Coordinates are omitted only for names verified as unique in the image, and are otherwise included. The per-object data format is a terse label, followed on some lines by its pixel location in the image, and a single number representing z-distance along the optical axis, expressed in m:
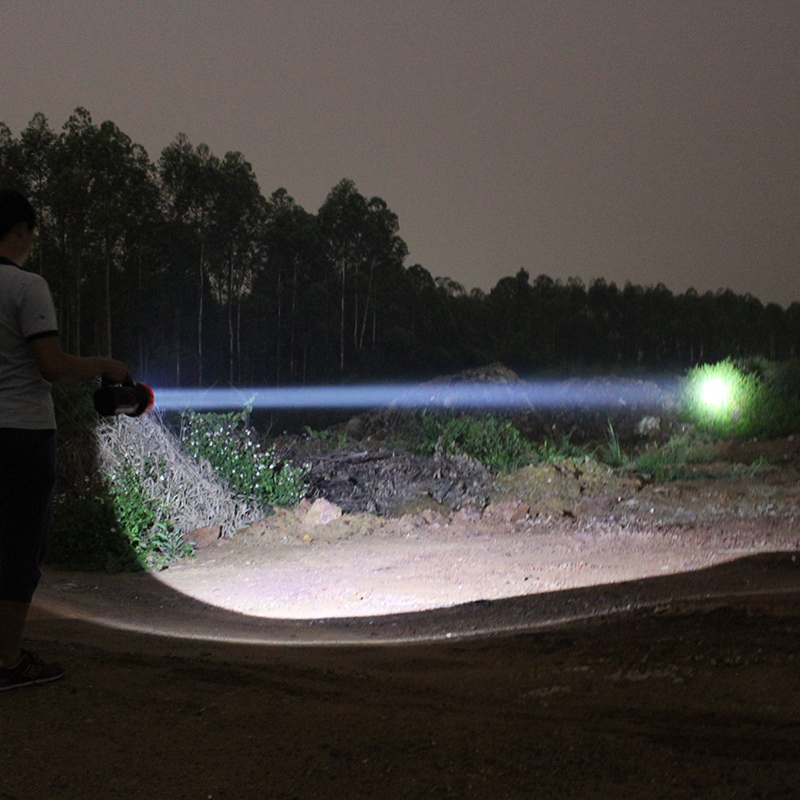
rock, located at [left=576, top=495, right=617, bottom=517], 9.01
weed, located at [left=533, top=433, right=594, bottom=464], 11.49
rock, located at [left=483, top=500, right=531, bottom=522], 8.84
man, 2.93
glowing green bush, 14.08
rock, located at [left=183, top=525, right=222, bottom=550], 8.02
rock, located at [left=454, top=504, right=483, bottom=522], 8.84
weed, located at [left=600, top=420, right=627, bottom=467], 12.24
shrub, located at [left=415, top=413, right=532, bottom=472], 11.25
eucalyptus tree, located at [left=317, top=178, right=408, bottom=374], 36.38
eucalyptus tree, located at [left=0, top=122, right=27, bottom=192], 25.02
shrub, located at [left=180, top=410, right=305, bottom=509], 8.91
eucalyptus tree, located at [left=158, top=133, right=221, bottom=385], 29.52
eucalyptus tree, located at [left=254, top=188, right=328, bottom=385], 35.41
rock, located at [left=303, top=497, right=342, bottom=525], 8.53
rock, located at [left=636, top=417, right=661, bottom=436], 15.08
